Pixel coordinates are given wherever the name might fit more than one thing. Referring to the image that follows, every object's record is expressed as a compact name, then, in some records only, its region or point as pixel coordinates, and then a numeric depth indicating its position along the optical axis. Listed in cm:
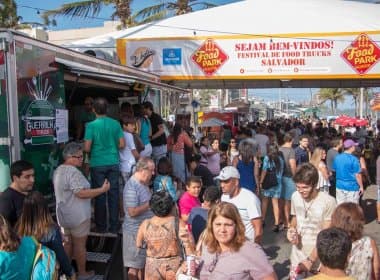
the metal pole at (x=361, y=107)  3626
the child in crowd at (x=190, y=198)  464
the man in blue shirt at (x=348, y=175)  666
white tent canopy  918
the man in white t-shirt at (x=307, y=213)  363
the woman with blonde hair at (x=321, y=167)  658
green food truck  388
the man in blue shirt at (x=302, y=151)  795
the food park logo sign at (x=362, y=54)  904
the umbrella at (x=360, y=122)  2284
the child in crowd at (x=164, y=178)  509
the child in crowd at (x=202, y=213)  398
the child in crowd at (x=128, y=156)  550
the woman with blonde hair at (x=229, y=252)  260
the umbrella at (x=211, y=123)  1663
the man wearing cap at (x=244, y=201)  395
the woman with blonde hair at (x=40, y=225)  310
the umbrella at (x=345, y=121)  2431
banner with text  913
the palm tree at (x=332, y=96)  6293
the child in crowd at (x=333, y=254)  243
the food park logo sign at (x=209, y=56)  945
